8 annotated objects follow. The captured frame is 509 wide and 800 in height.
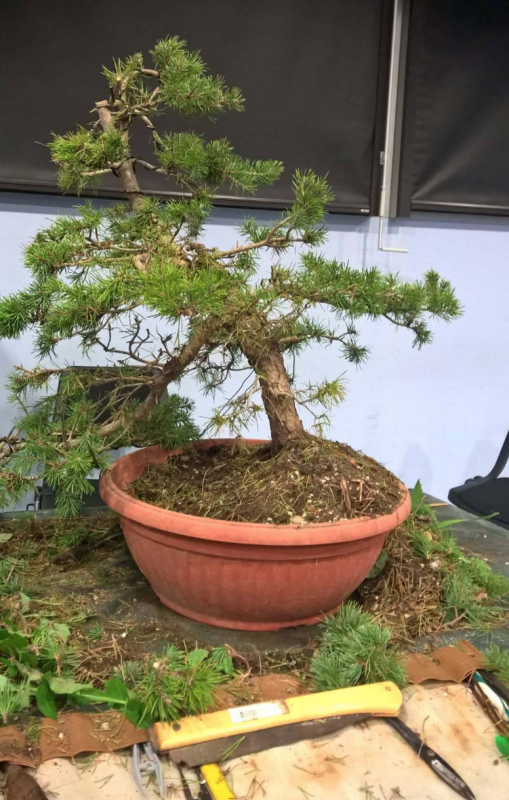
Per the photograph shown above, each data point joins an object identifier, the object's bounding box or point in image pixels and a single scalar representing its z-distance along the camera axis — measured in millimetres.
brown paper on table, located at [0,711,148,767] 681
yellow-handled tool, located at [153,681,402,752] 707
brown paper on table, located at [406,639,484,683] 861
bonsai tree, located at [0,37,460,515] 937
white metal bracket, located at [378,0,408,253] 2078
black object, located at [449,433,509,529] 1688
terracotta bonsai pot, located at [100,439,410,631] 900
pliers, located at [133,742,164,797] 663
